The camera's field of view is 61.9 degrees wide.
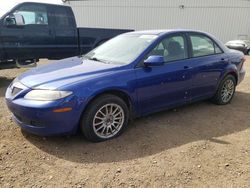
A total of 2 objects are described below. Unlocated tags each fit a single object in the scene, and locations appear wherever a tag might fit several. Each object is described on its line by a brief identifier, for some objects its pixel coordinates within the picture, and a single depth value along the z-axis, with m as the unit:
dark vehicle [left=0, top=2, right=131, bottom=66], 5.39
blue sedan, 2.68
